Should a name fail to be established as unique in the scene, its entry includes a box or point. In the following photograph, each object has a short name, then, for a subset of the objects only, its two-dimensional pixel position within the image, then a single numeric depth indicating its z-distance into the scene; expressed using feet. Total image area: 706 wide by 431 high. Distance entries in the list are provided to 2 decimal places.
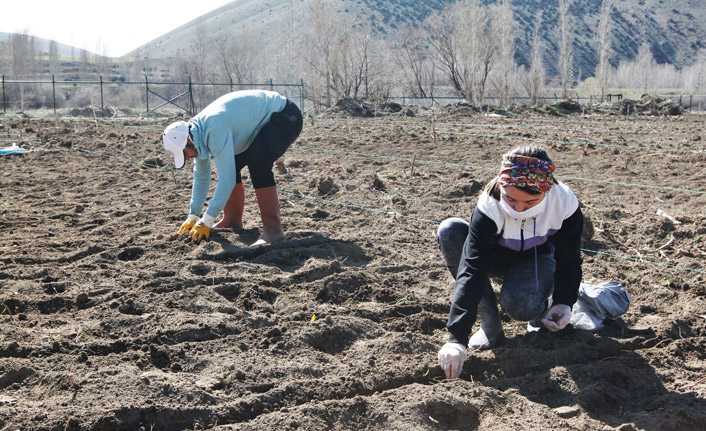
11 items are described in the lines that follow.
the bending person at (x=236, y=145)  14.89
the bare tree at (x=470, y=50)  106.63
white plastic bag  10.57
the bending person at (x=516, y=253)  8.62
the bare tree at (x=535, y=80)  110.15
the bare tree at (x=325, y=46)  102.58
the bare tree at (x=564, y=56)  119.34
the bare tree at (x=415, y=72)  120.47
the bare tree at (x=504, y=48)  108.93
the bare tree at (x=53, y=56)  181.34
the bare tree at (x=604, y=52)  117.08
